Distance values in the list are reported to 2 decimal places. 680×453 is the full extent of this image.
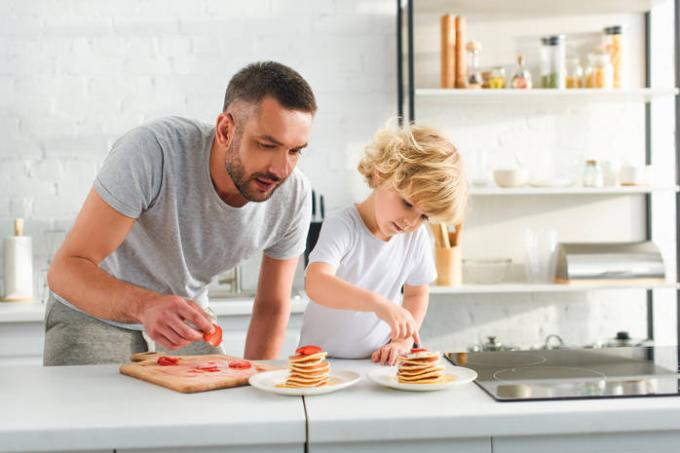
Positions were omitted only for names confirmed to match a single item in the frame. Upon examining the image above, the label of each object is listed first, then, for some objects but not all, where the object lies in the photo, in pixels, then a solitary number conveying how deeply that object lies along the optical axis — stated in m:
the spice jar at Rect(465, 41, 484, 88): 3.53
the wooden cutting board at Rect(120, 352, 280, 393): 1.54
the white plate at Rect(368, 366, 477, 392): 1.50
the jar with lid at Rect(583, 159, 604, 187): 3.61
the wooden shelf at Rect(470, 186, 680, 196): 3.51
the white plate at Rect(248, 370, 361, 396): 1.46
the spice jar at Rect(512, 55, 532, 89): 3.55
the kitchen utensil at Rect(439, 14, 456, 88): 3.55
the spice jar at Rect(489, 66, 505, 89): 3.58
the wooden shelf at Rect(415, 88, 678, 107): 3.49
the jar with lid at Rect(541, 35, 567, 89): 3.61
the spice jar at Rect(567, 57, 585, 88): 3.66
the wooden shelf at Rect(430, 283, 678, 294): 3.43
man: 1.80
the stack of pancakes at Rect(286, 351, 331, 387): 1.49
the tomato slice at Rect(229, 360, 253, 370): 1.70
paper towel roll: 3.45
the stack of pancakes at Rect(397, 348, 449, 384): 1.53
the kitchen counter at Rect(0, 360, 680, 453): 1.31
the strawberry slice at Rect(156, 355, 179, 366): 1.72
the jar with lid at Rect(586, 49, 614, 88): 3.66
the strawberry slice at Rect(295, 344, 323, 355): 1.52
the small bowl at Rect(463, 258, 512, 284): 3.60
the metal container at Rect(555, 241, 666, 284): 3.51
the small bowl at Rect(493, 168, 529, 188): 3.56
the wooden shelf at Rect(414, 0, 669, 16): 3.62
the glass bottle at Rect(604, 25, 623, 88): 3.71
